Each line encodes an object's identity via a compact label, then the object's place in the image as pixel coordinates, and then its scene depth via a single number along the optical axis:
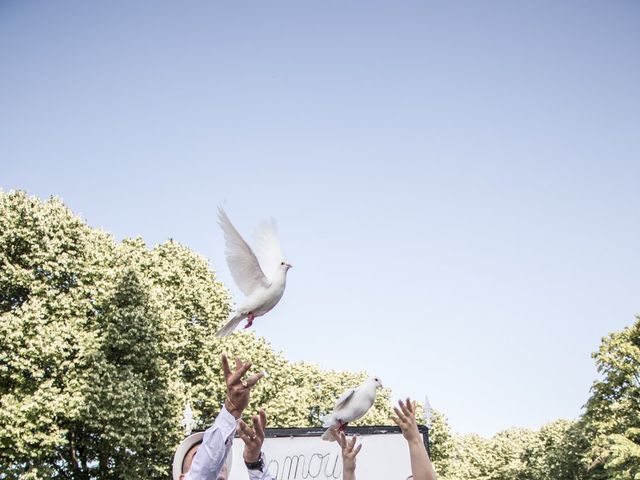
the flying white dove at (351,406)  4.06
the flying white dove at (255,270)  3.58
